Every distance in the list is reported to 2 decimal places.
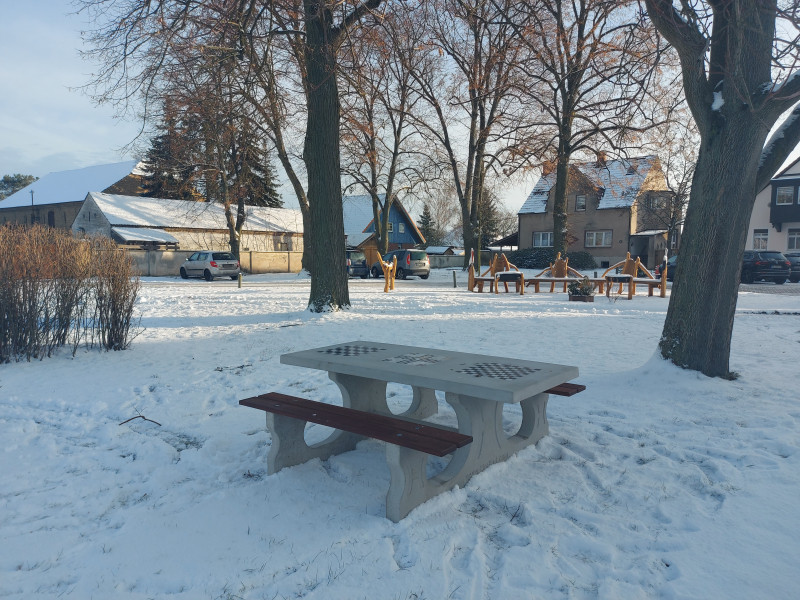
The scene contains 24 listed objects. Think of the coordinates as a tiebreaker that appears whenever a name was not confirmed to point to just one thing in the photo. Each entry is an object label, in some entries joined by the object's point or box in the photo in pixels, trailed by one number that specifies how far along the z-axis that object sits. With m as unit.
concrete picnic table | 3.33
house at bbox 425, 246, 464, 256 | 67.16
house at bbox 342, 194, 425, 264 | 56.09
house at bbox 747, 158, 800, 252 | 40.22
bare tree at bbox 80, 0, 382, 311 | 11.12
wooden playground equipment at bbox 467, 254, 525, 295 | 18.12
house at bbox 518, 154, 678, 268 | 41.22
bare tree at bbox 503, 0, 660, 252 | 19.09
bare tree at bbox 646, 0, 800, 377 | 5.83
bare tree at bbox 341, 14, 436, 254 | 12.39
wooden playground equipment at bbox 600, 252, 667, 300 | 16.33
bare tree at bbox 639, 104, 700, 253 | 32.75
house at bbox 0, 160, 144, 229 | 48.72
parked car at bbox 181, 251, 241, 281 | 29.24
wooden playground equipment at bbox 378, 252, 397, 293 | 18.55
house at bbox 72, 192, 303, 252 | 37.41
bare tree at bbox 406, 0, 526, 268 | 23.11
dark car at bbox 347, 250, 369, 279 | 31.64
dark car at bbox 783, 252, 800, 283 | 27.16
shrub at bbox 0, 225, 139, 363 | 7.22
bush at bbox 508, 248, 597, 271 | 38.84
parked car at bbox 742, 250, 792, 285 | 25.36
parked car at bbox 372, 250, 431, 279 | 30.42
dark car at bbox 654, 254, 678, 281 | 28.46
